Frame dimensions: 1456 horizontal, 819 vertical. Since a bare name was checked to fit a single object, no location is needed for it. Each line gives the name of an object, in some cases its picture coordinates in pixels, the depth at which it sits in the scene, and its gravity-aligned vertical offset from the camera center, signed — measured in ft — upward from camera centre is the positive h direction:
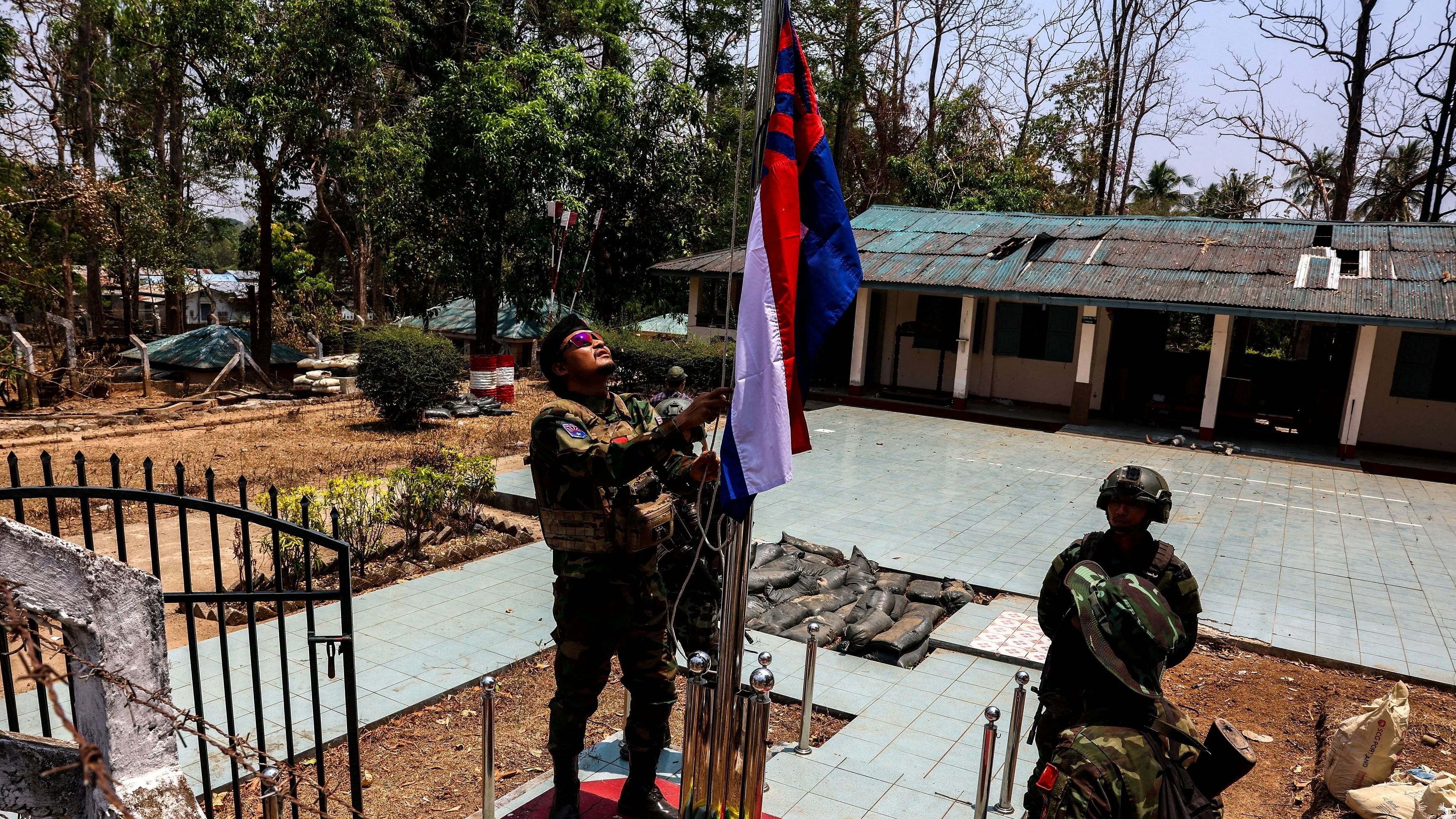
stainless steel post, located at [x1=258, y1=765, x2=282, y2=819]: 7.81 -4.89
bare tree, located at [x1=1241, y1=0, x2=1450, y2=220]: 84.48 +23.61
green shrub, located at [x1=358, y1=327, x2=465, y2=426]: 46.68 -5.37
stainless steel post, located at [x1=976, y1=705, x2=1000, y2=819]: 12.16 -6.39
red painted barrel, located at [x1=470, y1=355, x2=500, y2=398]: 55.01 -6.32
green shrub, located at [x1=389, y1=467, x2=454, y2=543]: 26.53 -6.75
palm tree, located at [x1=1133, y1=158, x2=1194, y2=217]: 127.85 +16.75
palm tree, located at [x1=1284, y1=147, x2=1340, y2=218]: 90.79 +14.78
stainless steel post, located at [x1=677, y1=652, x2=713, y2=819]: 10.11 -5.16
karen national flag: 9.29 +0.06
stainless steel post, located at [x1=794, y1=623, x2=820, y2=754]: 14.65 -6.66
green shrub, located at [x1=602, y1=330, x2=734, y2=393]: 56.13 -4.93
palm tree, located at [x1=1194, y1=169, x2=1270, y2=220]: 101.24 +14.21
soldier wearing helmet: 9.80 -2.96
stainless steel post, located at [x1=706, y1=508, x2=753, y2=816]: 9.71 -4.25
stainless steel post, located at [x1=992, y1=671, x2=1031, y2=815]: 12.95 -6.38
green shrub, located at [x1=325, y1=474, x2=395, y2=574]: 24.54 -6.83
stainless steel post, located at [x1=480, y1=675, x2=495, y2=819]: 11.76 -6.12
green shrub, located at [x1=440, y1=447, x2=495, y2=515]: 28.60 -6.72
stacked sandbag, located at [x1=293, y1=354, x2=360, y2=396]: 64.34 -8.25
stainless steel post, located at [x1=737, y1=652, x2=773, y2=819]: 9.96 -5.11
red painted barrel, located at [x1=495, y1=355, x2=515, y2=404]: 55.42 -6.51
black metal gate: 8.51 -3.95
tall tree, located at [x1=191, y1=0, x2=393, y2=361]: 57.88 +12.89
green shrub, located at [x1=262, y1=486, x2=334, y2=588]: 23.08 -7.24
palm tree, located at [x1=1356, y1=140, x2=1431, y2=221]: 91.71 +14.41
